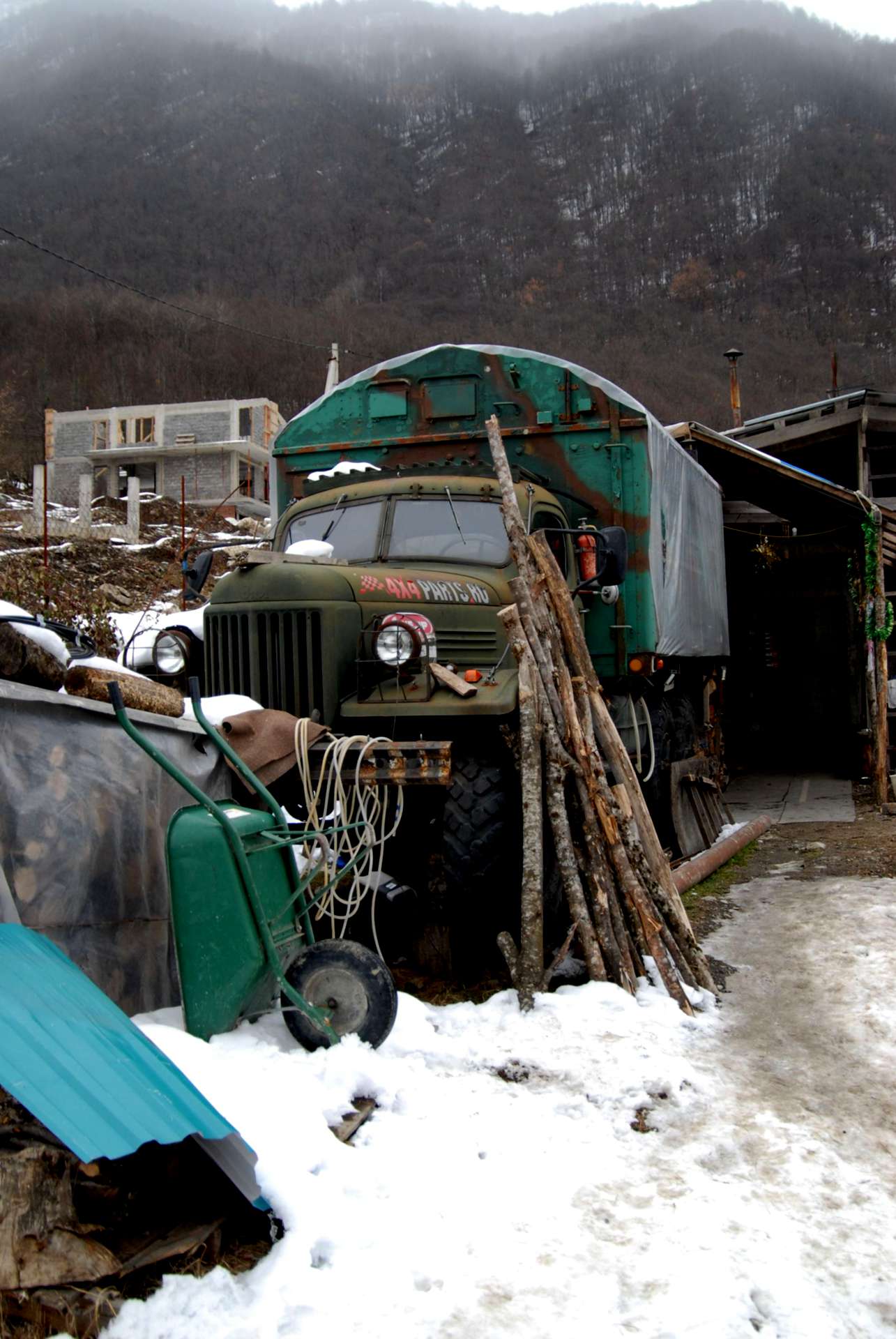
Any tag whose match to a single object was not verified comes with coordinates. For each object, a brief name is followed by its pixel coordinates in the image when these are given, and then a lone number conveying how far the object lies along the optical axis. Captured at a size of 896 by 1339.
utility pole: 21.22
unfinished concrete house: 45.22
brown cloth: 4.95
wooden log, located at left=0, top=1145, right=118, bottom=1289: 2.48
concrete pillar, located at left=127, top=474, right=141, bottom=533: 24.91
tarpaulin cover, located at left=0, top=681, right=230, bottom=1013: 3.48
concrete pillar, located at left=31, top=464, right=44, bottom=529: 19.66
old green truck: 5.70
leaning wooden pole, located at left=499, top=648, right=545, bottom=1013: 4.84
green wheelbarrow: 3.80
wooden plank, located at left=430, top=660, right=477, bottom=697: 5.50
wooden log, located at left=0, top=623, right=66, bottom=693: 3.73
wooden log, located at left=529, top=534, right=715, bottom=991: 5.31
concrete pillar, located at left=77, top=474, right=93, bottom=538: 24.09
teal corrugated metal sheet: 2.66
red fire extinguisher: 7.54
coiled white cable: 4.75
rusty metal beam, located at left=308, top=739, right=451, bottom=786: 4.98
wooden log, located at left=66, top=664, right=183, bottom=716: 4.07
